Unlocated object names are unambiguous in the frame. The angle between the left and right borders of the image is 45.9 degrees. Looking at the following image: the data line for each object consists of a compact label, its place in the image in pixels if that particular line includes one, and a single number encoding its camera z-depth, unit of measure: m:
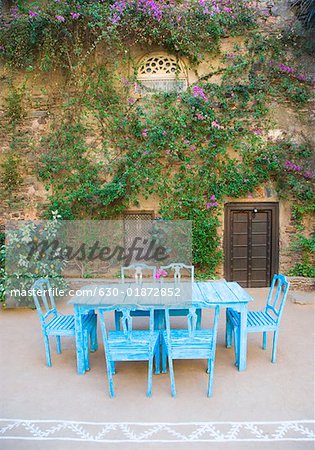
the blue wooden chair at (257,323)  3.48
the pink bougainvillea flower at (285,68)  6.38
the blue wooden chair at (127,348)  2.90
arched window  6.58
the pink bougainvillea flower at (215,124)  6.31
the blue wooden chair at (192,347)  2.92
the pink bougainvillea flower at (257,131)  6.41
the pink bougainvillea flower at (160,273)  6.29
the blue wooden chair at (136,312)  3.65
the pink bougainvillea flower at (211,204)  6.38
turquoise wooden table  3.18
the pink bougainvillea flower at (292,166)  6.34
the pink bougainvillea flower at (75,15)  6.11
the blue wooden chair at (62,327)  3.46
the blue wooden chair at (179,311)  3.58
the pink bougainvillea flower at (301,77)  6.36
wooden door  6.61
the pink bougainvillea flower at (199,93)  6.36
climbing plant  6.34
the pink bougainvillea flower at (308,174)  6.36
